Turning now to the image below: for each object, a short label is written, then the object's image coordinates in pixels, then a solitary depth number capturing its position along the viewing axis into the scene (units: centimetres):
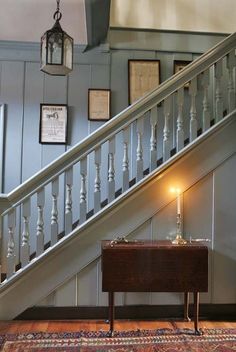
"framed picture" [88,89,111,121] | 367
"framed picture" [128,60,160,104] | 368
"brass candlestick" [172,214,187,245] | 251
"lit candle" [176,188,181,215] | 271
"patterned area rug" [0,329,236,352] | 217
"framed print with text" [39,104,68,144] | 364
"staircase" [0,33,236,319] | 260
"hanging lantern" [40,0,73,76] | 264
